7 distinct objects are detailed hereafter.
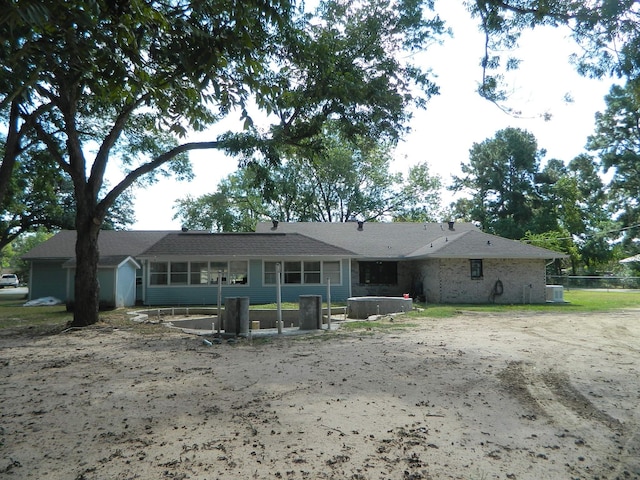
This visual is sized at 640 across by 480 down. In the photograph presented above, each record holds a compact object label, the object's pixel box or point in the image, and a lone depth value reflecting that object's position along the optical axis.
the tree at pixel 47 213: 32.53
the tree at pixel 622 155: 45.38
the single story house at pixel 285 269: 22.83
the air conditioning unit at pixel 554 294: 23.75
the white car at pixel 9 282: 56.71
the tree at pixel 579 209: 49.56
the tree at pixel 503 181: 51.72
